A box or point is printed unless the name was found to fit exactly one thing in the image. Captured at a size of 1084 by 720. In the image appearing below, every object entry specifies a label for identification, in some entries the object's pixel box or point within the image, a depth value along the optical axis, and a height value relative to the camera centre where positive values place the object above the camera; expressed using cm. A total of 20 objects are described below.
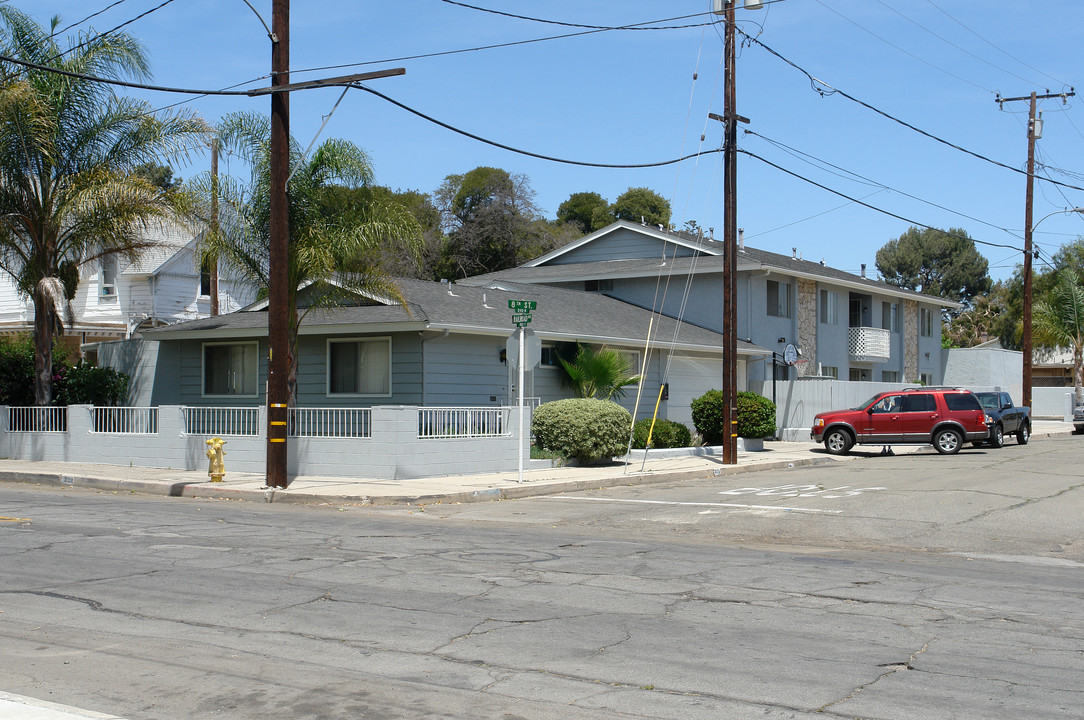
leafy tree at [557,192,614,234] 7169 +1236
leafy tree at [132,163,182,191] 2397 +517
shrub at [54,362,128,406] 2589 -5
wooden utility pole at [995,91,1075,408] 3922 +554
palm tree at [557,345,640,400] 2534 +30
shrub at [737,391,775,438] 2788 -87
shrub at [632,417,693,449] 2609 -130
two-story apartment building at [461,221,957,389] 3484 +330
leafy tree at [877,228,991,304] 8844 +1039
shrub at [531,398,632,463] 2228 -96
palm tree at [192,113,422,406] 2066 +329
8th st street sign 1888 +133
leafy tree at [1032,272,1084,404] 4866 +324
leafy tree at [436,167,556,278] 5484 +839
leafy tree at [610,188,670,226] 6906 +1217
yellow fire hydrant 1878 -139
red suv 2792 -104
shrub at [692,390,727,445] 2755 -88
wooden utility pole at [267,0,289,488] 1767 +220
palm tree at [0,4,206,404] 2198 +486
